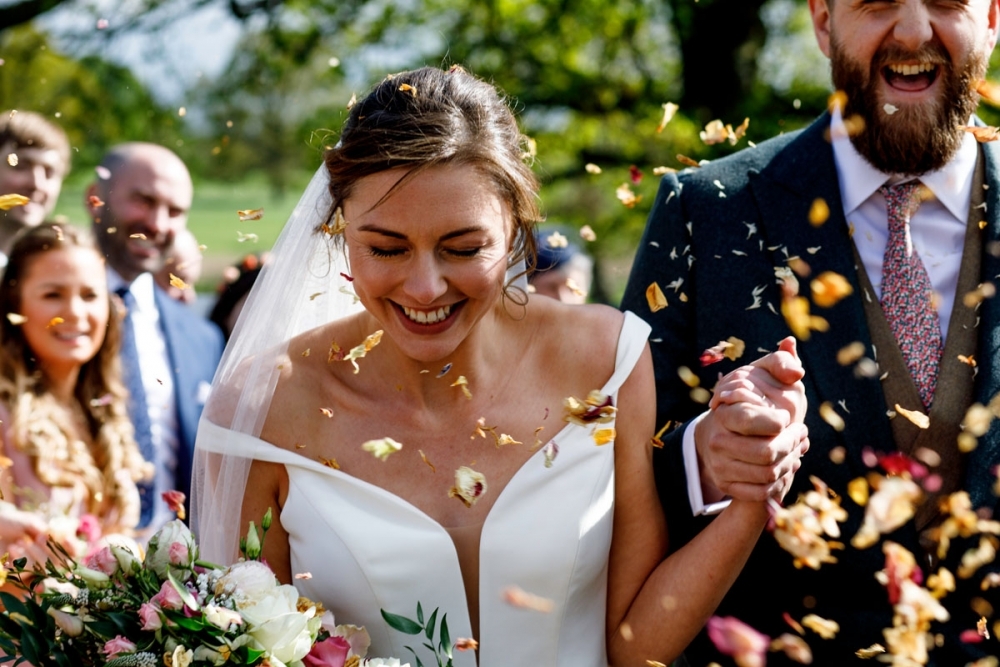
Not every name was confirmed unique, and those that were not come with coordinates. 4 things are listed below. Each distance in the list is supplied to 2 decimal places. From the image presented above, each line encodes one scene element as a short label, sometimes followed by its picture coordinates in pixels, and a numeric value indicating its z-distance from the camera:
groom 2.86
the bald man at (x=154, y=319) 4.42
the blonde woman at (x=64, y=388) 3.99
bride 2.68
